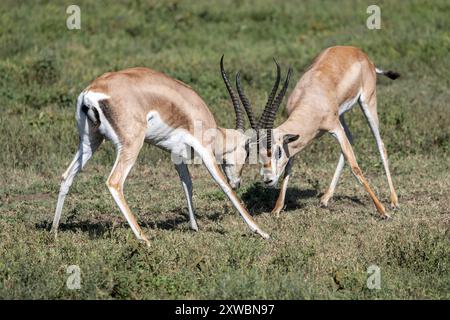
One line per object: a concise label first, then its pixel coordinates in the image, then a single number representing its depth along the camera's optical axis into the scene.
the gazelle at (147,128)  13.16
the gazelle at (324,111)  14.96
